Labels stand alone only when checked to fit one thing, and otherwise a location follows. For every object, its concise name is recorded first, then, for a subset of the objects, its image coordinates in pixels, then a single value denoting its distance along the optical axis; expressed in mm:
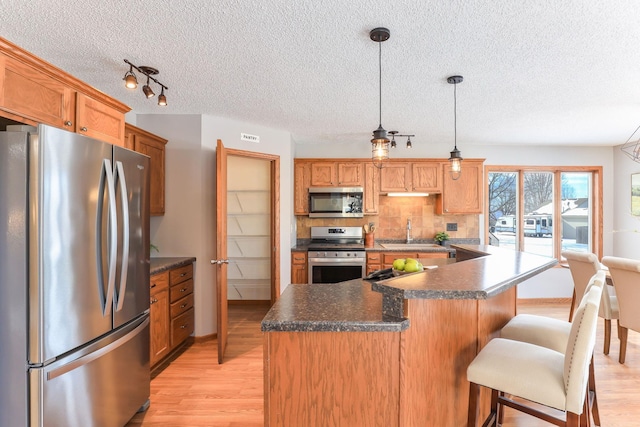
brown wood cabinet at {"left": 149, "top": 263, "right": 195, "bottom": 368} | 2771
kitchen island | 1410
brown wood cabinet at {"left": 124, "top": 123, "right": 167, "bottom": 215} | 3031
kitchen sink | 4641
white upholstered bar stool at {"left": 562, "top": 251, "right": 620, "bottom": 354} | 3037
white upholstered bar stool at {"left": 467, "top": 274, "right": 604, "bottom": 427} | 1348
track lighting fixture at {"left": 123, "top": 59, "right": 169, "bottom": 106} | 2188
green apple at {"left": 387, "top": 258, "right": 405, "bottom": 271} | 2086
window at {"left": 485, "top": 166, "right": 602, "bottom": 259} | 5125
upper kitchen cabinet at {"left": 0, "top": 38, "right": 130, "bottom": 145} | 1609
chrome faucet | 5043
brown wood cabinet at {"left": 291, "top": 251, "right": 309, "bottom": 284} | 4445
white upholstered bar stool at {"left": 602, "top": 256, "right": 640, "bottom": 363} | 2709
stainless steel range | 4395
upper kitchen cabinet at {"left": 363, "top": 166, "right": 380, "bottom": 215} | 4797
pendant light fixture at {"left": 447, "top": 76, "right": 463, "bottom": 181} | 2543
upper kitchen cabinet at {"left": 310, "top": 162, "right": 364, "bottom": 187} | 4781
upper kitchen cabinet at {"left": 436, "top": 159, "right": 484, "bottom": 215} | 4781
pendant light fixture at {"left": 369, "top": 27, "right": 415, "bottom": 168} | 1876
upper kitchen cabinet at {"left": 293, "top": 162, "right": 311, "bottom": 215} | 4773
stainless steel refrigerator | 1495
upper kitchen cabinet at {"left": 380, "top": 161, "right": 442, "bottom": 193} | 4793
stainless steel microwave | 4715
